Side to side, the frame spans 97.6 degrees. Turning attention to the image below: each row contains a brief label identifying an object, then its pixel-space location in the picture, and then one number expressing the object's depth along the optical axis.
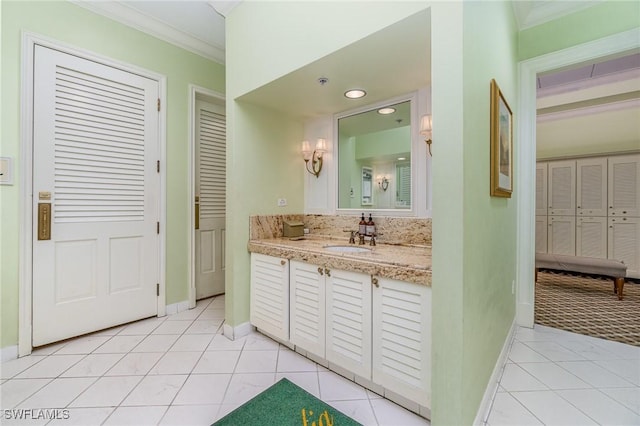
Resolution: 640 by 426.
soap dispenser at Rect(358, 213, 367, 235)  2.38
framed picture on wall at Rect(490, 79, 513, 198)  1.64
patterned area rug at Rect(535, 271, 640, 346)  2.53
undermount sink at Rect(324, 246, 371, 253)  2.20
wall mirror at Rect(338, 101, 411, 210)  2.28
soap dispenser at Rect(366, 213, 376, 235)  2.33
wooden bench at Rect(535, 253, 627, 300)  3.34
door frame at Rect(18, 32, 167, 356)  2.04
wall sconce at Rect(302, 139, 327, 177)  2.71
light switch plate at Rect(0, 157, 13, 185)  1.95
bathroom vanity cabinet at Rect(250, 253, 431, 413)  1.45
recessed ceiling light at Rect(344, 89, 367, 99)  2.20
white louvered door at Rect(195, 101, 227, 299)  3.25
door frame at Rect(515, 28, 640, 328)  2.53
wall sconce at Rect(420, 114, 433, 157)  2.00
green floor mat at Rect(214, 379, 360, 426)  1.45
